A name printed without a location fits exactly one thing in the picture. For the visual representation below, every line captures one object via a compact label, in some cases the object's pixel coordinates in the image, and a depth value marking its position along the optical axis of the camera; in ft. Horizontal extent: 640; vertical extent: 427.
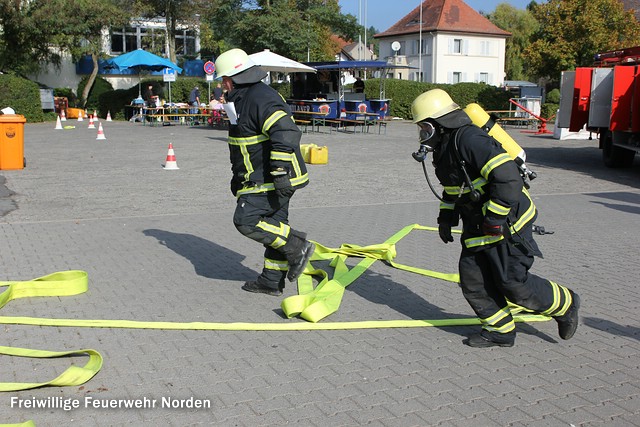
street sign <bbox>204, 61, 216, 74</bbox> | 92.02
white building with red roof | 211.00
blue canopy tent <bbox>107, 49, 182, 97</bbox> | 100.12
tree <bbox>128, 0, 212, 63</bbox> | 139.33
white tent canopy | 77.71
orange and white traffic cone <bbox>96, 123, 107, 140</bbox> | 72.27
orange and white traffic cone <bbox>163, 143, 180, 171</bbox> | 48.31
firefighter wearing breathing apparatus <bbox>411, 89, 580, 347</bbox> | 14.26
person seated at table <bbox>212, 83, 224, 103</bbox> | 93.40
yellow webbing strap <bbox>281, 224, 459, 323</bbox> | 17.39
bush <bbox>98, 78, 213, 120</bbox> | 116.36
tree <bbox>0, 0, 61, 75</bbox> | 105.29
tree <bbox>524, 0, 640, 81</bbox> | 111.55
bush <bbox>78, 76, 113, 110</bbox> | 123.63
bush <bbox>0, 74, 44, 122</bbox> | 97.58
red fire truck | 47.34
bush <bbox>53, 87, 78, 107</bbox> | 127.21
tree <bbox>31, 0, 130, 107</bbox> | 105.91
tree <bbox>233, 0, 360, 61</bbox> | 148.56
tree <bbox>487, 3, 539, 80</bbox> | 251.39
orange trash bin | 45.78
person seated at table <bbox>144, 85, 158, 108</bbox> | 103.19
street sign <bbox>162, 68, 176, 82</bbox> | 98.27
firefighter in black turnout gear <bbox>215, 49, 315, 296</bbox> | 17.78
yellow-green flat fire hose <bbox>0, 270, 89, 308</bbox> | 18.81
